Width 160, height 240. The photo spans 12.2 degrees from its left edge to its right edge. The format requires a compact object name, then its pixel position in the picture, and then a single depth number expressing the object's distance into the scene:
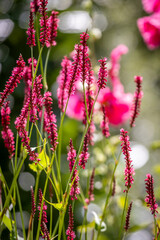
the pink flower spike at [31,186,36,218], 1.00
